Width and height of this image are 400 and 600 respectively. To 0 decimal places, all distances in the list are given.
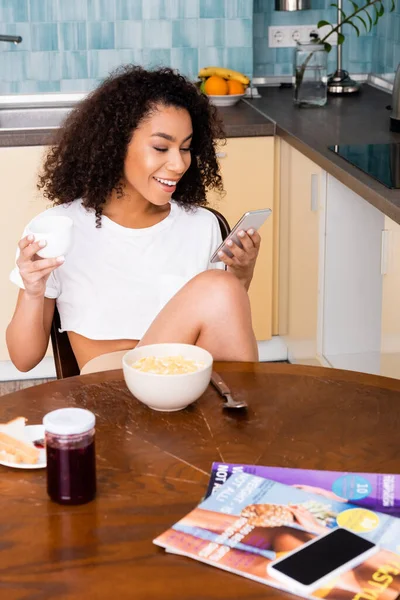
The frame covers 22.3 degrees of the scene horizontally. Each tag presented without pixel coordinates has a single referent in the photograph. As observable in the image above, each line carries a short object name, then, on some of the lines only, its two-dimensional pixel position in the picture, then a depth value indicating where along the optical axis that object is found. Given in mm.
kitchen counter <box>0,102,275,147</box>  3330
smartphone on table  1069
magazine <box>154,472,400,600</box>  1071
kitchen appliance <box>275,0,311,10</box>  3884
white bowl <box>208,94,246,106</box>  3691
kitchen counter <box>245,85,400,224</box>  2586
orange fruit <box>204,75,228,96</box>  3705
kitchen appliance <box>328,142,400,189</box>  2633
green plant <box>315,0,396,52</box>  3717
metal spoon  1517
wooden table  1093
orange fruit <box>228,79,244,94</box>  3730
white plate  1337
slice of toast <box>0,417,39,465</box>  1350
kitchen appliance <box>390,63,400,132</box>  3231
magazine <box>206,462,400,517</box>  1234
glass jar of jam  1233
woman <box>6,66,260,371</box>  2158
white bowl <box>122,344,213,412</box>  1469
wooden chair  2141
